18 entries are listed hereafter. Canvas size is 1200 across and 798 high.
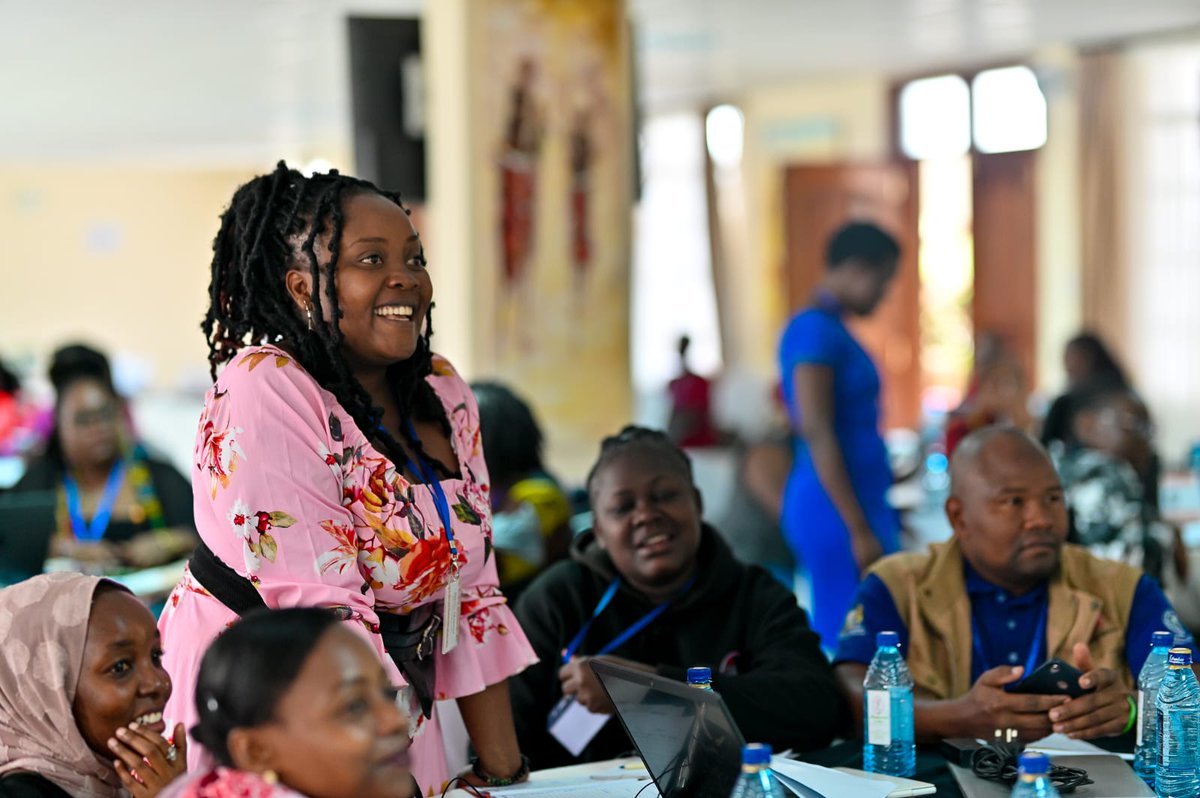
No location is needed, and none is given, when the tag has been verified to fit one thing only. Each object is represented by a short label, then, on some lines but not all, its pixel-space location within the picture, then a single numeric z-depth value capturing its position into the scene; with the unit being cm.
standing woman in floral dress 193
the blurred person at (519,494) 367
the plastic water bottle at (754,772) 173
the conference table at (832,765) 222
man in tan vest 275
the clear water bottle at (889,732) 245
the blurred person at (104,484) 475
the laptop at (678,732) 183
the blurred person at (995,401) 628
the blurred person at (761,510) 529
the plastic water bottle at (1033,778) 172
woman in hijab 200
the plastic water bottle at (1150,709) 241
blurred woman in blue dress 418
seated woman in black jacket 284
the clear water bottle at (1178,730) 228
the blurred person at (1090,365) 697
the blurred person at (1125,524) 435
